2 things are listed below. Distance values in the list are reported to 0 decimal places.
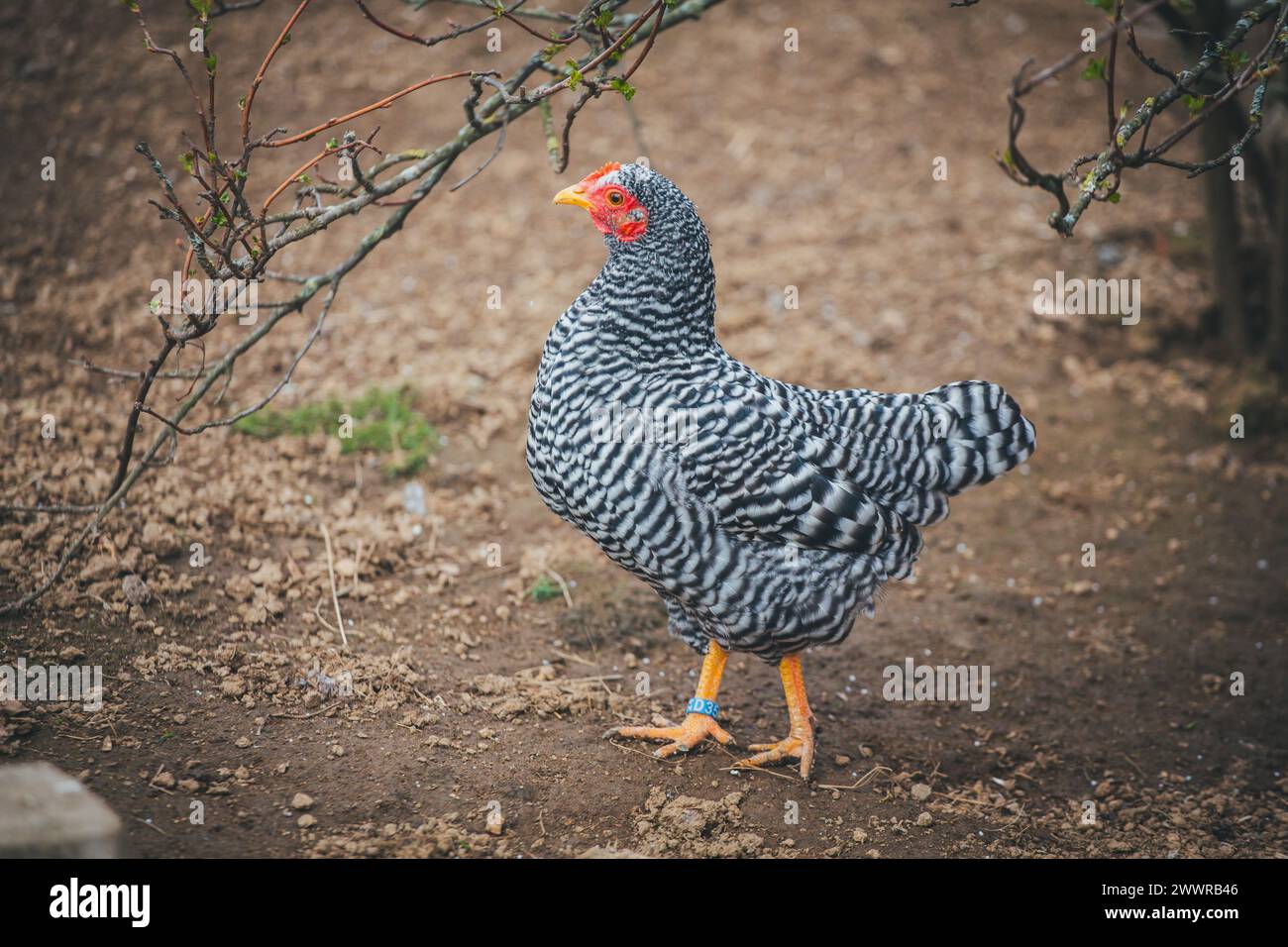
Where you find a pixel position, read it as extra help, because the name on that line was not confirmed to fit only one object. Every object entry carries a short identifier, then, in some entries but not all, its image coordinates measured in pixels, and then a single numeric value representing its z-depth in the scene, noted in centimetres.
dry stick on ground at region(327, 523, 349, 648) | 441
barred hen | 363
